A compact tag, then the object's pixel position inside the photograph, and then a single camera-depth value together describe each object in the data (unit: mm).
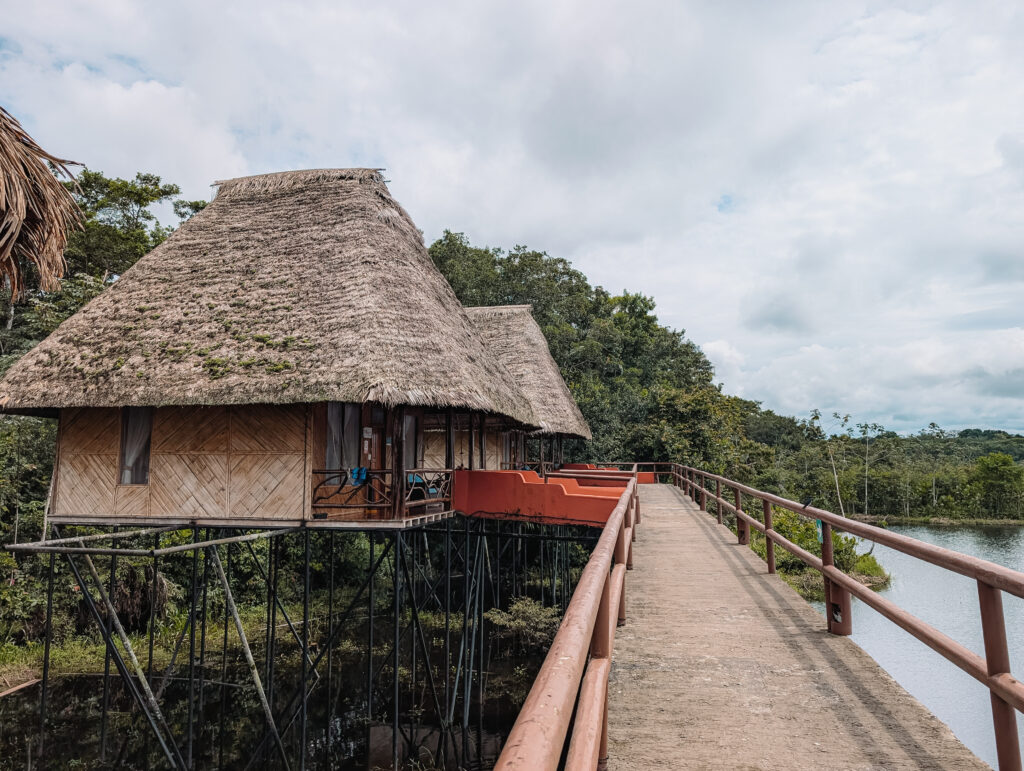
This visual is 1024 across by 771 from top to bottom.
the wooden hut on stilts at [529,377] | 19469
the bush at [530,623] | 16234
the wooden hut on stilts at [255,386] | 8867
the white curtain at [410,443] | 11859
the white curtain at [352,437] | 10150
